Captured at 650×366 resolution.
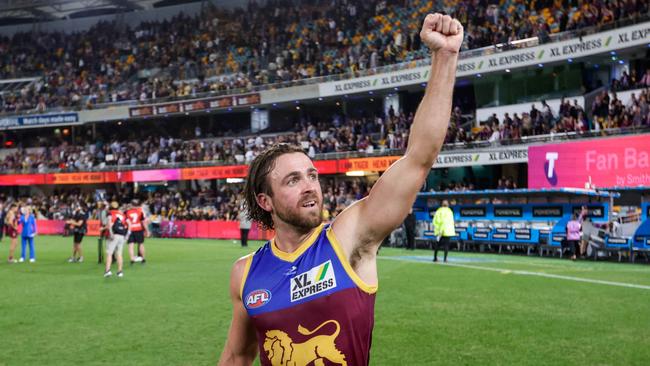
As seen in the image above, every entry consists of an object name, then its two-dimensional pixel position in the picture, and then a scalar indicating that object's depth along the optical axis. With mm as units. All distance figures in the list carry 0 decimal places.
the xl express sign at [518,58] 28547
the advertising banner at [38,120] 53344
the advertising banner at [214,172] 42500
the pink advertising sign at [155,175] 45938
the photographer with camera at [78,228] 22078
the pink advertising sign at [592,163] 21953
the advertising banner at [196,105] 46069
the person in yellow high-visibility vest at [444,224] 20953
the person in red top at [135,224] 20984
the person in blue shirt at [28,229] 22375
